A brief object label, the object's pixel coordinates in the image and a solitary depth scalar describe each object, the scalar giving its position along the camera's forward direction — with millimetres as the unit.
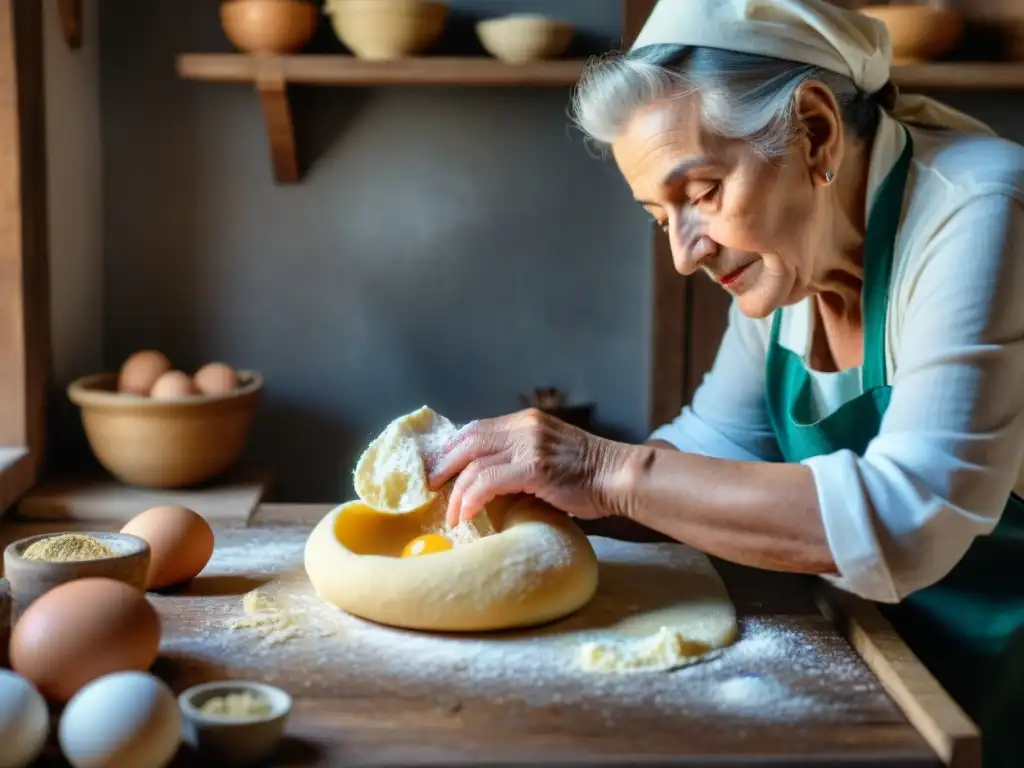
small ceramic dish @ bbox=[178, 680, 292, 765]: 961
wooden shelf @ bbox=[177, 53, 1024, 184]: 2172
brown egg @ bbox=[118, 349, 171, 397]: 2092
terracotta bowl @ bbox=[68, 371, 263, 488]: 2008
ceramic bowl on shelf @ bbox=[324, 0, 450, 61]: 2145
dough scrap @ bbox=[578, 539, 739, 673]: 1224
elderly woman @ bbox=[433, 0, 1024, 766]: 1219
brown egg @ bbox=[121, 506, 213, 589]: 1420
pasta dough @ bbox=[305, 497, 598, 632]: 1284
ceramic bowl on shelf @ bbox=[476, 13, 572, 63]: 2188
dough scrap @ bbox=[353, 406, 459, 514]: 1447
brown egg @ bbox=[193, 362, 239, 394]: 2100
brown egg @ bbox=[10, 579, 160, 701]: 1048
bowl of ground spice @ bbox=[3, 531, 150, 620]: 1173
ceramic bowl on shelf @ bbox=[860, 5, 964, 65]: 2199
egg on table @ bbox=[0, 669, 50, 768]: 919
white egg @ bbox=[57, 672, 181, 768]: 915
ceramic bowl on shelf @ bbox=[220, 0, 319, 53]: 2170
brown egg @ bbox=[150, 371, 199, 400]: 2029
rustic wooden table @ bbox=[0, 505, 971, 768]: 1015
